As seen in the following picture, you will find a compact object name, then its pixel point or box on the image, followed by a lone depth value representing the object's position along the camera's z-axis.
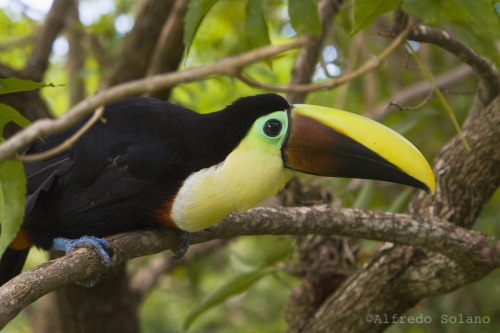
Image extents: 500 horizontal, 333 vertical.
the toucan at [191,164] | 2.35
